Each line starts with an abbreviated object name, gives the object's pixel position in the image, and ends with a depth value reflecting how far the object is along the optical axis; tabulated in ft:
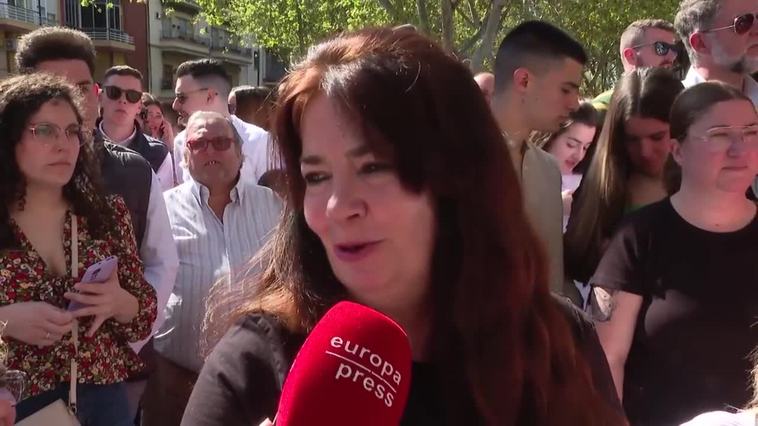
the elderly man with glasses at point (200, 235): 11.63
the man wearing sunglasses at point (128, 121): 16.15
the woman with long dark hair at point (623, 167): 10.52
